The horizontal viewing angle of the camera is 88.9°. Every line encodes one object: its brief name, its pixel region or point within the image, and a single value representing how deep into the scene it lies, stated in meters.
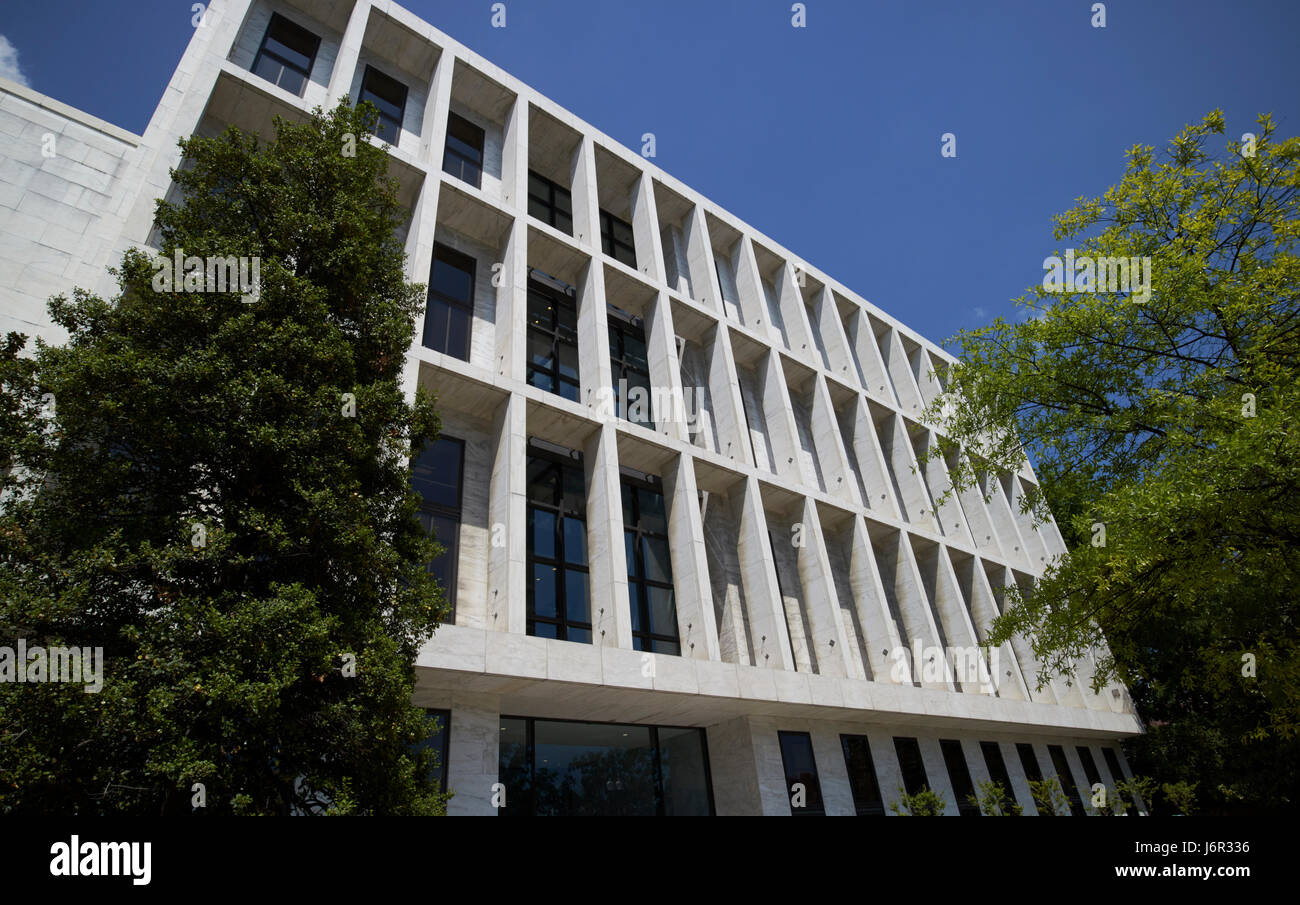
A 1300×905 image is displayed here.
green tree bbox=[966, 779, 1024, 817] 18.94
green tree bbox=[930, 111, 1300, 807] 9.98
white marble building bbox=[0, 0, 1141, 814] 13.23
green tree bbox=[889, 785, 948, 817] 16.84
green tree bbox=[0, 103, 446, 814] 6.14
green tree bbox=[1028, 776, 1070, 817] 19.41
